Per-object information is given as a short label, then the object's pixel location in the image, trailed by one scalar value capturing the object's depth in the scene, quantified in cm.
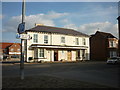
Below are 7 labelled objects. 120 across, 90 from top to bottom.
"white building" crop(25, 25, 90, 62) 2437
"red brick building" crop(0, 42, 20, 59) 5711
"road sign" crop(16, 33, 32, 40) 717
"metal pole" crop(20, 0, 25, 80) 723
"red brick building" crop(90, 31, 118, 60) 3252
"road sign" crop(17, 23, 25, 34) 726
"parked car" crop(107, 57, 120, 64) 1980
